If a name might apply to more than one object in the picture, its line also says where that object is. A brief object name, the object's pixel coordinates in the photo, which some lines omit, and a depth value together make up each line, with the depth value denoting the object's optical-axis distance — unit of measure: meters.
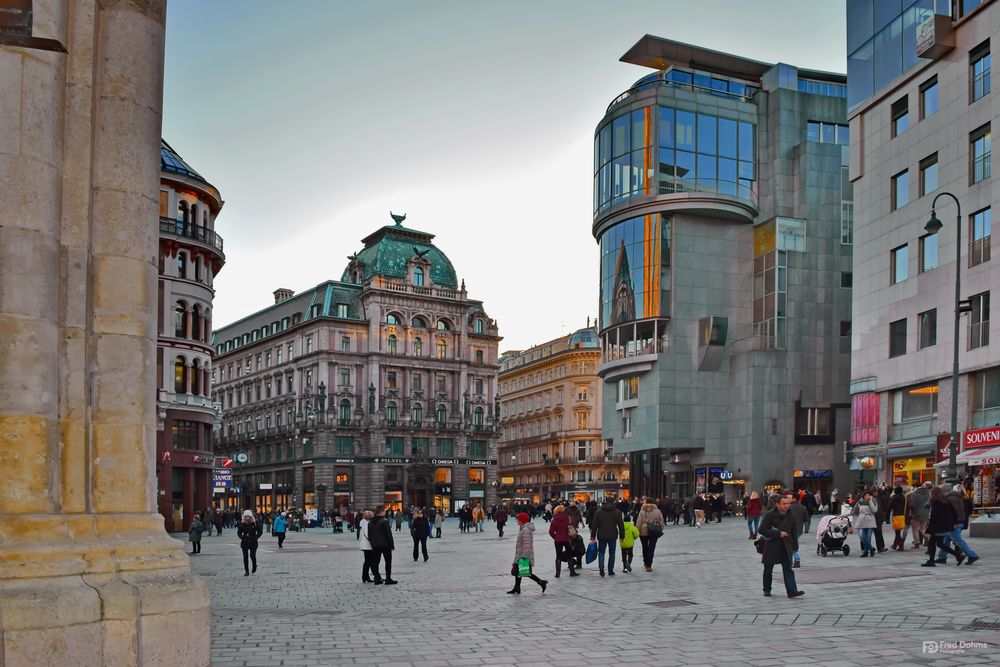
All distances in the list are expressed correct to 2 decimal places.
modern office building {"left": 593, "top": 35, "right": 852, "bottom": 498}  70.25
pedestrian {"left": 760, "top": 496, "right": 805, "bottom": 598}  16.67
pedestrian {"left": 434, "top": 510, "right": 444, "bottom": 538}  49.75
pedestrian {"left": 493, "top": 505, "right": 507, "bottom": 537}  48.04
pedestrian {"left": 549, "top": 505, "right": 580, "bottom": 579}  22.83
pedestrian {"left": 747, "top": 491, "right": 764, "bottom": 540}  35.32
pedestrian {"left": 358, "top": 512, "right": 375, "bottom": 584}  22.45
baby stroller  26.05
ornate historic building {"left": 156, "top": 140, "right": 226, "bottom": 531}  53.16
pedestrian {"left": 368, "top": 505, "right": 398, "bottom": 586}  22.08
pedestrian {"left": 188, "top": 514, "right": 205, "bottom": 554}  36.69
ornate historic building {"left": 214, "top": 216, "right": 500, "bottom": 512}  106.19
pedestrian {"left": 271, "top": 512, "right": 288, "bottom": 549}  39.47
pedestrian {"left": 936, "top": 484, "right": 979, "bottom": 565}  21.14
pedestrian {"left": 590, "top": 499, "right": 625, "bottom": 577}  22.94
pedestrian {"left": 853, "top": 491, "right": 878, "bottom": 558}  24.88
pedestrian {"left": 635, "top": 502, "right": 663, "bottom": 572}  23.50
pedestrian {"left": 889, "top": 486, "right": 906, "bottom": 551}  26.06
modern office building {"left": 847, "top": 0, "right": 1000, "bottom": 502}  43.38
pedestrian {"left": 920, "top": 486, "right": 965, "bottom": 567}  21.00
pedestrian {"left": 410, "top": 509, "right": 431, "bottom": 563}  29.41
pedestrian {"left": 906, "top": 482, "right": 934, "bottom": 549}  25.14
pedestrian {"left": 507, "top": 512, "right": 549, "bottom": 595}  19.19
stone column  8.59
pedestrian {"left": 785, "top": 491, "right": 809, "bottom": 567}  22.02
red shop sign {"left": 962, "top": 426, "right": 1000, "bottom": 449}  40.40
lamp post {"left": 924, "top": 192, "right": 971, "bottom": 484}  29.17
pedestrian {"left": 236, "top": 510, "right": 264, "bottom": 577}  25.70
